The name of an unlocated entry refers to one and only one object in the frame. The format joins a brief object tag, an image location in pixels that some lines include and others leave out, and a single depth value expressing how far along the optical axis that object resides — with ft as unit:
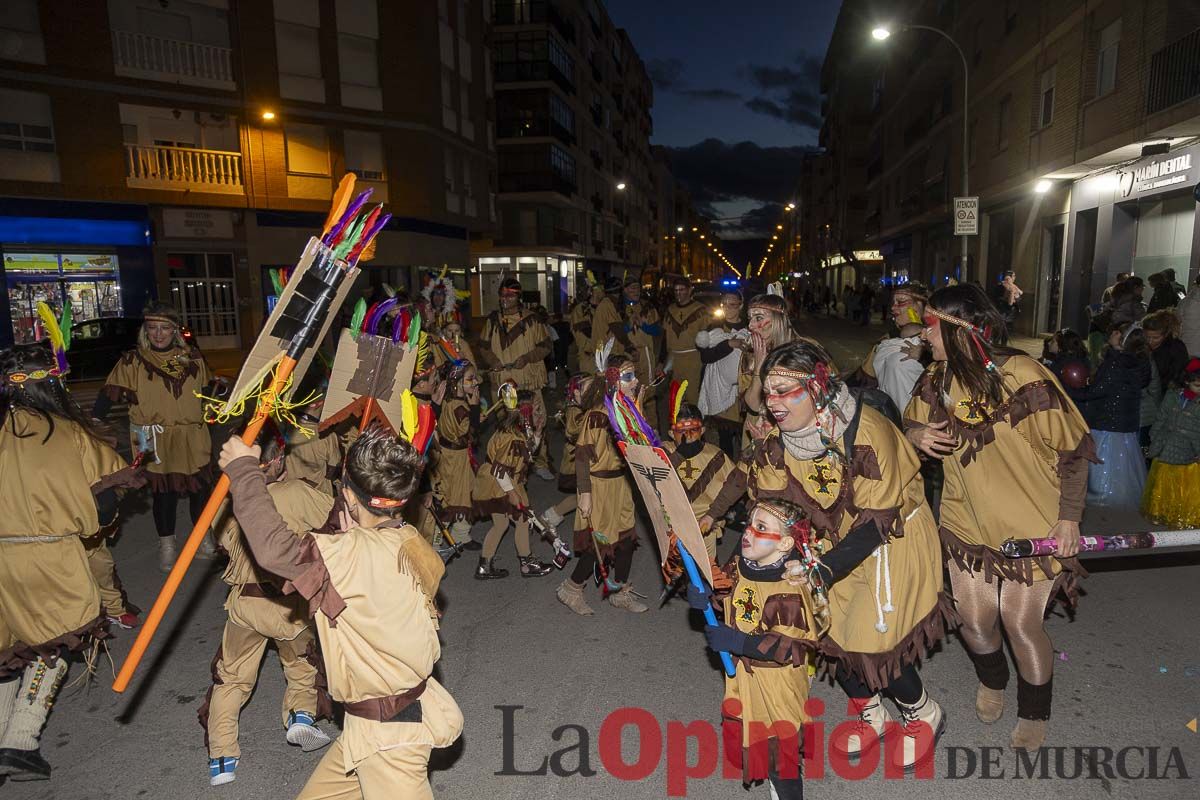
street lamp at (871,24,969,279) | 51.62
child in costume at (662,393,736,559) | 15.79
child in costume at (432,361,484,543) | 20.95
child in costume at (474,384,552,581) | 19.20
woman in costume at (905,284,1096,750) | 10.72
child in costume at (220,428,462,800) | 8.11
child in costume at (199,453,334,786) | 10.98
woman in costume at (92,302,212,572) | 19.88
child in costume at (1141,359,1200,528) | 20.75
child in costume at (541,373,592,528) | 17.20
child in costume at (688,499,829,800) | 9.47
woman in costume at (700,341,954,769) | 9.85
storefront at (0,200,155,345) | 64.85
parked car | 55.21
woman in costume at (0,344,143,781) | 11.52
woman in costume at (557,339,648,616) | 16.24
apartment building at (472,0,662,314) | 138.10
